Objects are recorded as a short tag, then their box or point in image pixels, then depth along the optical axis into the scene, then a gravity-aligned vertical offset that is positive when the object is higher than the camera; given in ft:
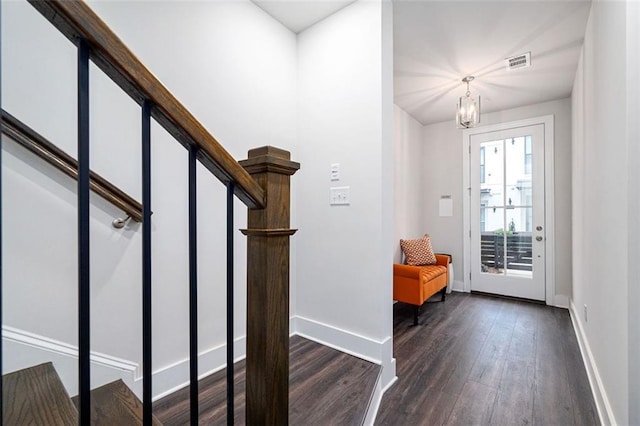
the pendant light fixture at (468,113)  9.77 +3.18
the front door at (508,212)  13.21 +0.01
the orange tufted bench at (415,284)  10.46 -2.52
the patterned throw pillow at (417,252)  12.67 -1.67
